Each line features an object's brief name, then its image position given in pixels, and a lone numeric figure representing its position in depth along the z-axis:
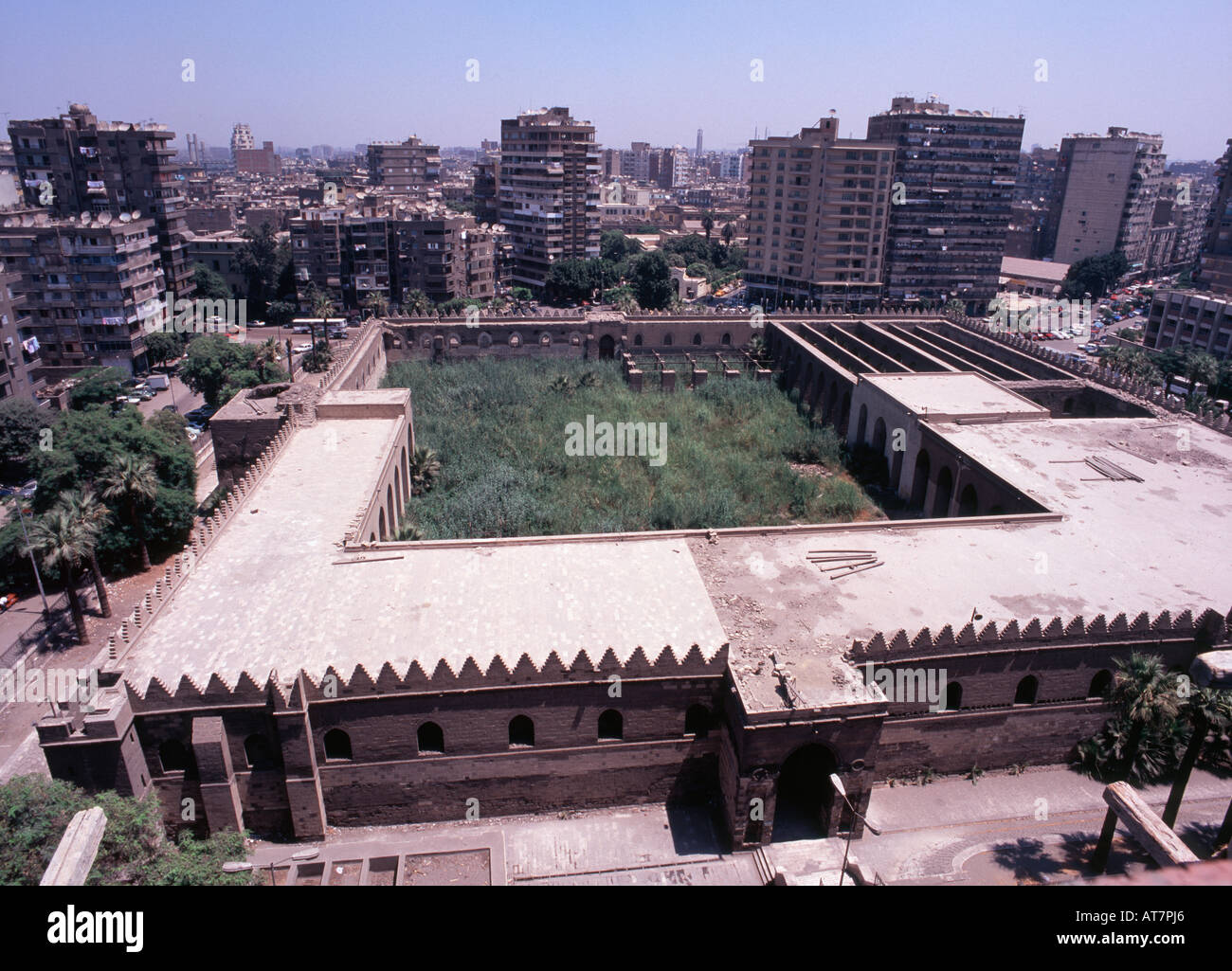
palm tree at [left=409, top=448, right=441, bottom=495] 46.53
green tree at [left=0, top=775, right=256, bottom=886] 18.86
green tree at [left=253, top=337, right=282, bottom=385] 65.12
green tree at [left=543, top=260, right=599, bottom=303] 112.94
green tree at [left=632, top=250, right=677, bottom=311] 108.25
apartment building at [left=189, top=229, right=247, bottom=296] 112.19
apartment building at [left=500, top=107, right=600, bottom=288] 119.12
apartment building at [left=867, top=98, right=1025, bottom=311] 109.19
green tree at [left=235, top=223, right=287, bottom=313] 110.44
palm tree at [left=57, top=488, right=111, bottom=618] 37.78
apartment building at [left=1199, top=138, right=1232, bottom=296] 104.94
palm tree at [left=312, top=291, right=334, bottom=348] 73.81
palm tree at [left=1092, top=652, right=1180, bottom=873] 21.47
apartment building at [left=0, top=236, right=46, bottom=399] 63.00
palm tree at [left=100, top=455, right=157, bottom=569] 40.38
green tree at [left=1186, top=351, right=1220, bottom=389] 67.59
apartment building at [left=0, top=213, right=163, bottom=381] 73.31
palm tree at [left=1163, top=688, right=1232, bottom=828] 20.72
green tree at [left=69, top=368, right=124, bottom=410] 67.12
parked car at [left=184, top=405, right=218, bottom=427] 70.62
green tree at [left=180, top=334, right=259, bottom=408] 69.75
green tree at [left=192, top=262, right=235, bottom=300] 102.62
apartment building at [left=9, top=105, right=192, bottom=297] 94.56
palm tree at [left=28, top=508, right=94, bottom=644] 36.31
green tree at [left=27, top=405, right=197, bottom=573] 44.44
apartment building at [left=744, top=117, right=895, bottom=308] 101.38
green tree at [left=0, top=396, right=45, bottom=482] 55.97
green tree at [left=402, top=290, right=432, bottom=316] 82.06
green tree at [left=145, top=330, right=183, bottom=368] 80.88
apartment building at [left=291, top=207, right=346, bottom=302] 104.31
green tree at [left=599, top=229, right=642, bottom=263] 149.88
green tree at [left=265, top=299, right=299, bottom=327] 106.81
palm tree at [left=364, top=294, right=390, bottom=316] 78.25
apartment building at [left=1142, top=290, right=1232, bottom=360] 81.06
